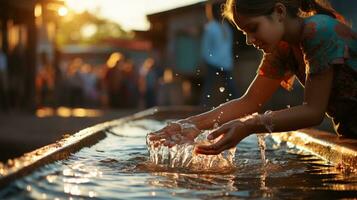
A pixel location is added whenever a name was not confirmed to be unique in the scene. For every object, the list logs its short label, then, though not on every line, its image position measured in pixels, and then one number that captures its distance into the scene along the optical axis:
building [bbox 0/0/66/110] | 16.56
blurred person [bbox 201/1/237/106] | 10.38
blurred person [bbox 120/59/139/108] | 21.94
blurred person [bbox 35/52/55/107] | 23.02
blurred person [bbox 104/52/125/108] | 19.94
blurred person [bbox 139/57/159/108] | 18.97
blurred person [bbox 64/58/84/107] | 23.75
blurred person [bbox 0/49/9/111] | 16.55
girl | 3.23
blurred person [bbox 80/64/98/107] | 24.19
